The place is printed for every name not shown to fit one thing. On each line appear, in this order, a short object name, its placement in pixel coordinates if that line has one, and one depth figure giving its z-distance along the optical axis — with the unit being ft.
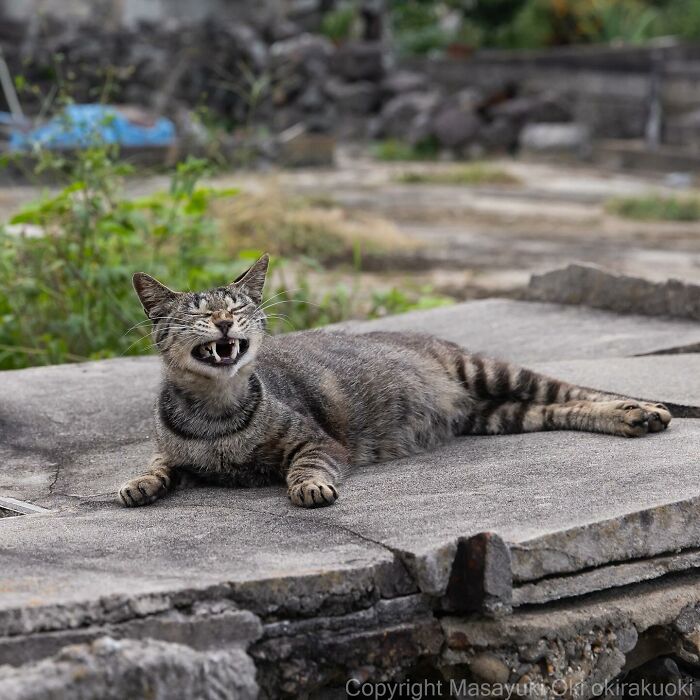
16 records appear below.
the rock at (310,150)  60.23
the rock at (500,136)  67.36
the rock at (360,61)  81.35
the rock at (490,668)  9.76
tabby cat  12.13
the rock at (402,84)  79.36
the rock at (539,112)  67.82
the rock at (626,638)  10.21
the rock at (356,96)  79.00
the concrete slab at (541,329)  17.92
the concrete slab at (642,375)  14.79
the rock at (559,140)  64.28
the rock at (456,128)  67.21
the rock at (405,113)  72.34
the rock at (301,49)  72.28
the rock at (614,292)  19.80
